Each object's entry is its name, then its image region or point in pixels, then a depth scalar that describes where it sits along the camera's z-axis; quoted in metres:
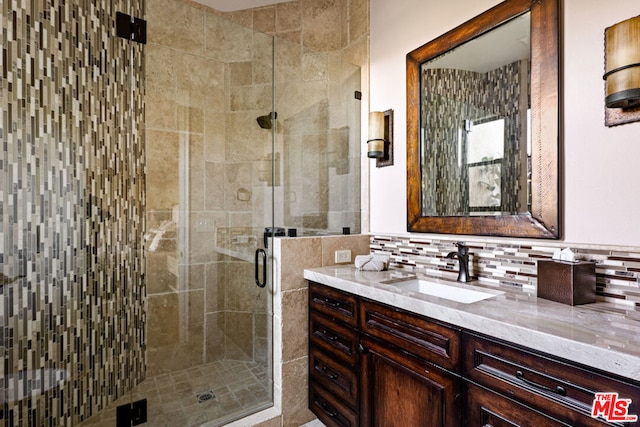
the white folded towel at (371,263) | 2.00
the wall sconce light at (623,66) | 1.08
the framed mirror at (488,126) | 1.42
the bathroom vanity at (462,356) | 0.87
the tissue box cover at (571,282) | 1.22
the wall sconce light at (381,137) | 2.21
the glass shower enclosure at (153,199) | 1.40
